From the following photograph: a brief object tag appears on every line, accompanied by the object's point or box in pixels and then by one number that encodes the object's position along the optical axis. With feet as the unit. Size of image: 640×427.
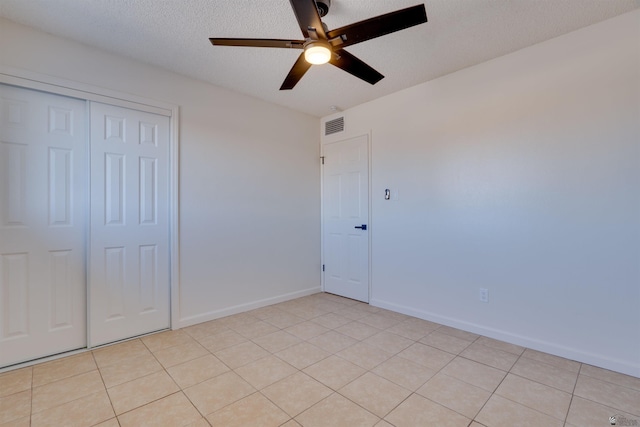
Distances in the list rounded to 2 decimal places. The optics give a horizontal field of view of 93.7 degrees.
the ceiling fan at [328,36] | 4.85
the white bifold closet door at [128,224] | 8.09
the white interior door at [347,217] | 12.07
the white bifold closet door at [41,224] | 6.98
